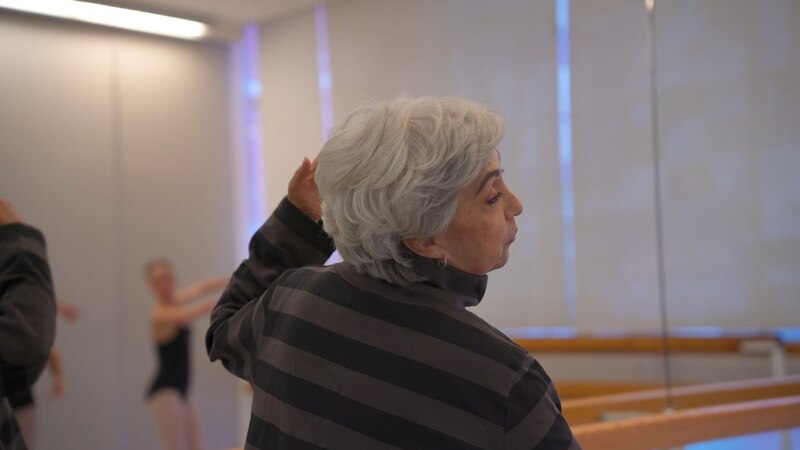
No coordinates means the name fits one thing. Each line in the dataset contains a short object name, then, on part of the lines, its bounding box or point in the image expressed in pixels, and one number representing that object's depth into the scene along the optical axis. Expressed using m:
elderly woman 1.02
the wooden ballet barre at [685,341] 2.81
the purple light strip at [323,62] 2.12
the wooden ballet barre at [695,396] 2.70
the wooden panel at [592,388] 2.92
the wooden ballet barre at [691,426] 2.07
